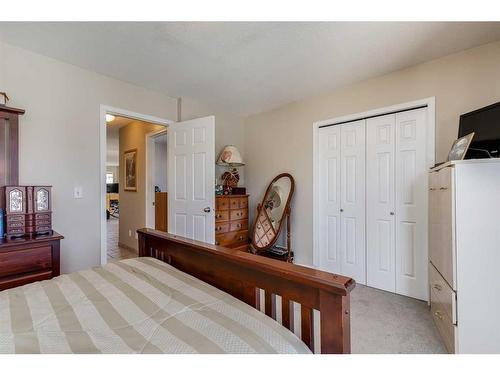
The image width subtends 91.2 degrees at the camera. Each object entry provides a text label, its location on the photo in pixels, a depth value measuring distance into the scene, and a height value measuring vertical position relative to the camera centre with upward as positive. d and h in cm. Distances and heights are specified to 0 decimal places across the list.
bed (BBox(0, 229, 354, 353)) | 73 -46
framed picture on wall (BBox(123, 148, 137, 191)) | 428 +31
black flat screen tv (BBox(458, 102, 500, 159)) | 170 +39
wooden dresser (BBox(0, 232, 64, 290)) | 163 -51
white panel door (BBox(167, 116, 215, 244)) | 284 +9
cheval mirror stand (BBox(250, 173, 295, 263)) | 332 -48
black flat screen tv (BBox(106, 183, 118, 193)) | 950 -6
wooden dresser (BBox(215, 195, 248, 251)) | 318 -48
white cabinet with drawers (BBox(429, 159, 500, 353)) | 145 -43
